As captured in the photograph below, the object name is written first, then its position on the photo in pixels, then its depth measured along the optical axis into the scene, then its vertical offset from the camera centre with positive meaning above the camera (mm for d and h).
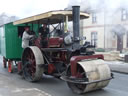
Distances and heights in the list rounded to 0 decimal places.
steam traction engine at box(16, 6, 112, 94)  4574 -594
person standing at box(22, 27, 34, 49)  6688 +44
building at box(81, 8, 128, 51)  16516 +921
